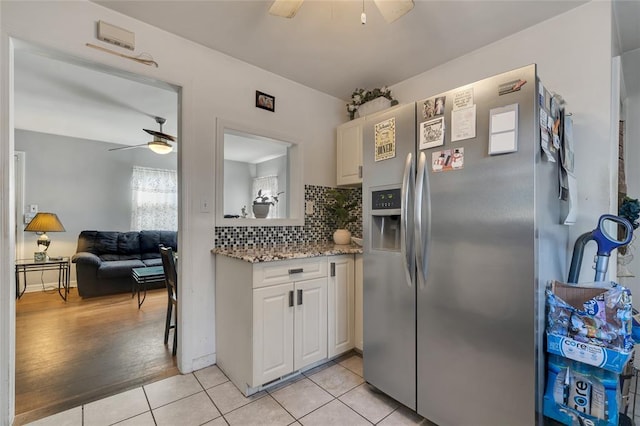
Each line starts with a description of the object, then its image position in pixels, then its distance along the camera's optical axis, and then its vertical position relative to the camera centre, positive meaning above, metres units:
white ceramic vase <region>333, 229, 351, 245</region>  2.72 -0.24
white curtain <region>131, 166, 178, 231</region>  5.36 +0.24
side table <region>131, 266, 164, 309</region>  3.52 -0.79
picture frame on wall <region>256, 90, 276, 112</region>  2.46 +0.98
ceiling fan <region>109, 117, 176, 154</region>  3.76 +0.89
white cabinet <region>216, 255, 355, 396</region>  1.78 -0.73
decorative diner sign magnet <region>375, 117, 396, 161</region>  1.69 +0.45
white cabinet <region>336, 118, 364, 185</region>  2.74 +0.59
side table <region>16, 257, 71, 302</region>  3.83 -0.85
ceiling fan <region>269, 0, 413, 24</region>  1.45 +1.08
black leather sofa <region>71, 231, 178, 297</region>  4.04 -0.74
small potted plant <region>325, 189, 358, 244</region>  2.74 +0.01
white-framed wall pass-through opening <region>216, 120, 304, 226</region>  2.30 +0.64
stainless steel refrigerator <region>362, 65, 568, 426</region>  1.21 -0.22
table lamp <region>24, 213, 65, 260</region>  4.04 -0.20
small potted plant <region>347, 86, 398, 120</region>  2.63 +1.10
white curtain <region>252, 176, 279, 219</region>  6.45 +0.61
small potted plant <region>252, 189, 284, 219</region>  2.72 +0.03
